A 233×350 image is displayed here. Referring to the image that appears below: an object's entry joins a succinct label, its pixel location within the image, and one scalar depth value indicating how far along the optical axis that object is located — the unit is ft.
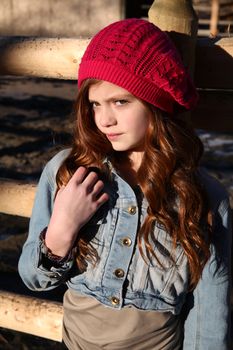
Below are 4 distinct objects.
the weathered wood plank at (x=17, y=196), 7.18
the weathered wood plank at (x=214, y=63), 6.27
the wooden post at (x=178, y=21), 6.06
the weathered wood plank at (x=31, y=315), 7.33
